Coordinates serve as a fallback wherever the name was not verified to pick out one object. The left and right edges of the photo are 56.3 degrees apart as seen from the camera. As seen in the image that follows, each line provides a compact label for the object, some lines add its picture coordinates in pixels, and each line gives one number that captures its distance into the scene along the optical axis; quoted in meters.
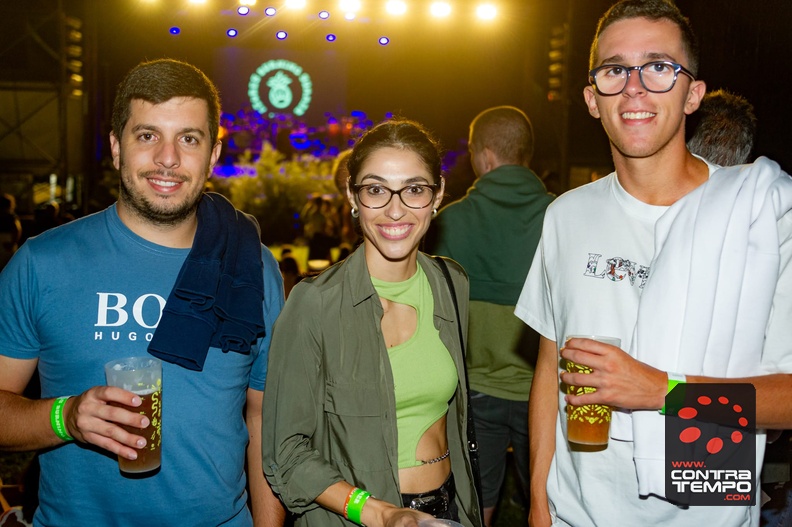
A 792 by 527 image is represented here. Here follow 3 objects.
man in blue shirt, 1.92
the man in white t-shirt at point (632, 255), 1.73
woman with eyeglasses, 1.98
